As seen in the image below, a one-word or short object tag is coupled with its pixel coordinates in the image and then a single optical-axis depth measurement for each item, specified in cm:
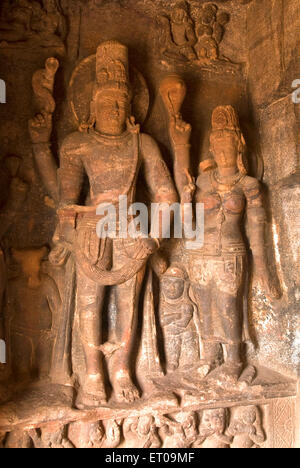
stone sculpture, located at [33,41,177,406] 326
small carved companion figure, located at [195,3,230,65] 401
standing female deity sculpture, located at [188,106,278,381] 355
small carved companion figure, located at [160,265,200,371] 371
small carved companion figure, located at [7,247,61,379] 347
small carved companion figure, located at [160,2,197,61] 393
